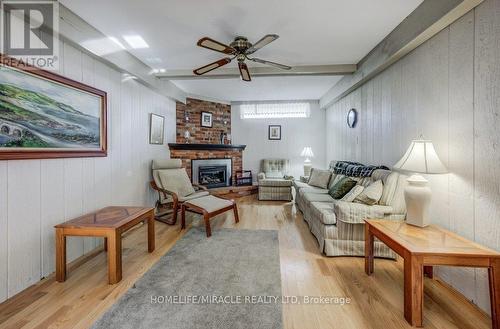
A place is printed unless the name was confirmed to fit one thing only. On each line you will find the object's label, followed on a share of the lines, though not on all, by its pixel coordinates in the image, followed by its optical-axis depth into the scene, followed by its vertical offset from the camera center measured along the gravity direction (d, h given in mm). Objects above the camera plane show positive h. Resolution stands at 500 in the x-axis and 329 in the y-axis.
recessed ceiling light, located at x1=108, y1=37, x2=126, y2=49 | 2535 +1432
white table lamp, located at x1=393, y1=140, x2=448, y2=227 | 1773 -122
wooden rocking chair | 3404 -434
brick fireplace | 4848 +629
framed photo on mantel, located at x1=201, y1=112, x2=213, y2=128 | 5410 +1057
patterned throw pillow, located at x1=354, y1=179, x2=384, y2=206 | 2312 -347
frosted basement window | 5840 +1382
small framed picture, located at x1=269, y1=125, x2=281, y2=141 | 5930 +803
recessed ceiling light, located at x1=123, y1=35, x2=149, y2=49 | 2512 +1435
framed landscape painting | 1662 +416
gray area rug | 1473 -1049
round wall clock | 3877 +800
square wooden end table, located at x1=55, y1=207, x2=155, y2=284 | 1864 -627
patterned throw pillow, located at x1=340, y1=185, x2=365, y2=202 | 2486 -365
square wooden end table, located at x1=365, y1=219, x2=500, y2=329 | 1340 -611
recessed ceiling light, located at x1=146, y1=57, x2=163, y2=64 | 3102 +1466
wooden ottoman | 2943 -641
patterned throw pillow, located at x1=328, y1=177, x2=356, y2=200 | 3043 -364
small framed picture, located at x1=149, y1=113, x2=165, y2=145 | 3809 +598
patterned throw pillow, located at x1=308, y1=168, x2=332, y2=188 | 4026 -306
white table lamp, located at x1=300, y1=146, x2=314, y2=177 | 5359 +146
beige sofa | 2266 -594
